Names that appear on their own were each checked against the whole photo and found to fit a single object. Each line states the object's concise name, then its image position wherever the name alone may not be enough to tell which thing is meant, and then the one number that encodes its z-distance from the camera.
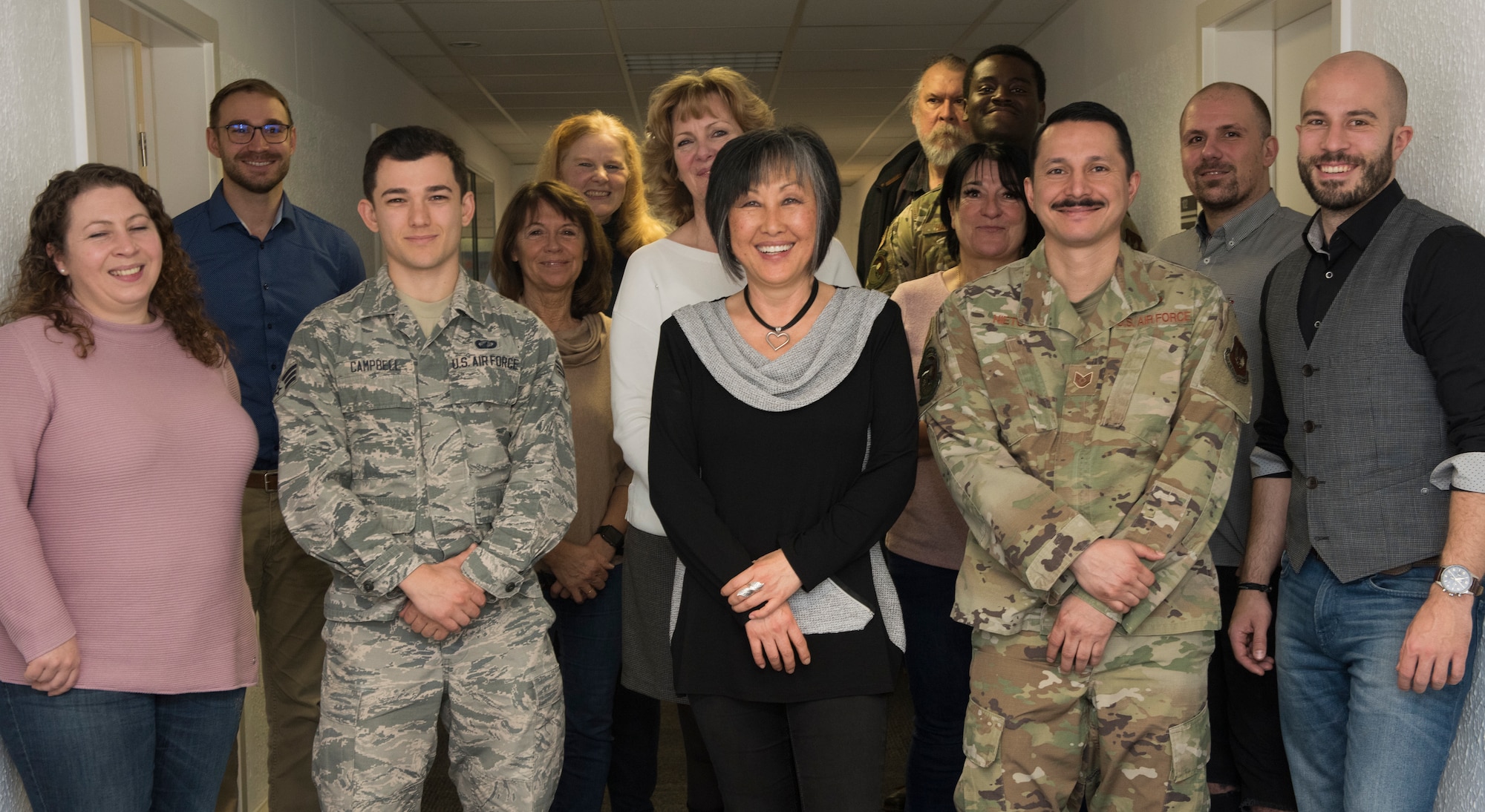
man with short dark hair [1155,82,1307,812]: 2.67
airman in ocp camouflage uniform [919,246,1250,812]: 1.98
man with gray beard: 3.90
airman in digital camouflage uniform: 2.05
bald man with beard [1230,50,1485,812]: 1.95
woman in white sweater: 2.33
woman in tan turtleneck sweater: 2.71
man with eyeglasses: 3.06
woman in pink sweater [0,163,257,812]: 1.96
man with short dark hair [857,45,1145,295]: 3.96
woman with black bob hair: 1.93
